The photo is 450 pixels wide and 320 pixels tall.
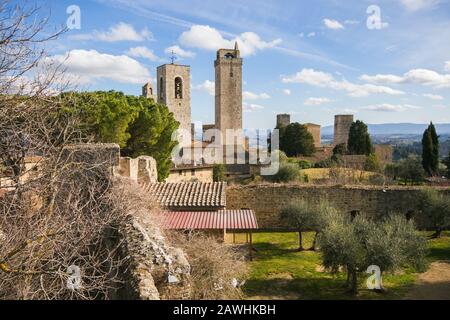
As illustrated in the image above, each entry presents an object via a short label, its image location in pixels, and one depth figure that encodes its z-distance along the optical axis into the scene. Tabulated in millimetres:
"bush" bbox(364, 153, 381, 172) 41281
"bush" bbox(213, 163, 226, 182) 36844
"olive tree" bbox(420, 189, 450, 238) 15805
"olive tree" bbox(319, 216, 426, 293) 9648
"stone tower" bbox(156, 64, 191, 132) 45438
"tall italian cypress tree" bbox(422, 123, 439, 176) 40500
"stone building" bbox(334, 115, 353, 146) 78250
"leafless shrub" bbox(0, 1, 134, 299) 5246
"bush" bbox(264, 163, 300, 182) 30156
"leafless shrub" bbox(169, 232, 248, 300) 7566
